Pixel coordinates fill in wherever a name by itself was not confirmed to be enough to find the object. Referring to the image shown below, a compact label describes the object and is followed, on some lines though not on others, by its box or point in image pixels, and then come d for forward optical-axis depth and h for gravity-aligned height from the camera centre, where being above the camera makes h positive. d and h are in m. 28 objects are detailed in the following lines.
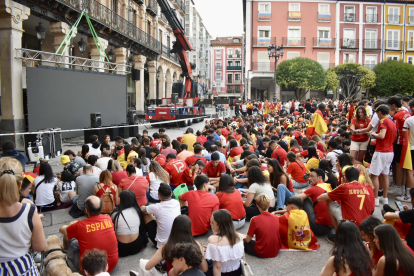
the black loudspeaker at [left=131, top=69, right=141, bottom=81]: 20.55 +2.40
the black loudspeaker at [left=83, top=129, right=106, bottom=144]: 13.05 -0.78
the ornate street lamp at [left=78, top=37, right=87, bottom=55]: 16.06 +3.38
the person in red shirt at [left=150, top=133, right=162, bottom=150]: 9.56 -0.88
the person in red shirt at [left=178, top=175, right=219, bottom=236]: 5.11 -1.42
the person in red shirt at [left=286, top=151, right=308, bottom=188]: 7.62 -1.40
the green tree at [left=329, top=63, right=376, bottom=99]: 37.16 +4.15
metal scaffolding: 12.53 +2.55
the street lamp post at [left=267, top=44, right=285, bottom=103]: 24.63 +4.80
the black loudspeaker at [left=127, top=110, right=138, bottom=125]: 18.65 -0.19
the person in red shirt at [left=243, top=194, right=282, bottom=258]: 4.52 -1.65
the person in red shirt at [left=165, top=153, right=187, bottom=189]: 7.12 -1.22
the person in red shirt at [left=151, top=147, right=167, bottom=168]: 7.83 -1.05
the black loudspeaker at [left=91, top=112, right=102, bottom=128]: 13.31 -0.27
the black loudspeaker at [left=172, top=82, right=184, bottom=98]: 22.72 +1.73
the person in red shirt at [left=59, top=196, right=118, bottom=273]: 4.12 -1.51
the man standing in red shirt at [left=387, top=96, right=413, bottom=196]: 6.95 -0.39
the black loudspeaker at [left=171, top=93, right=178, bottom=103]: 19.22 +0.88
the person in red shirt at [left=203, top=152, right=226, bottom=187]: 7.41 -1.28
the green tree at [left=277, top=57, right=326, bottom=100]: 35.91 +4.26
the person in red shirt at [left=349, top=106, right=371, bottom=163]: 7.93 -0.58
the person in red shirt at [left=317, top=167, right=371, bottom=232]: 4.63 -1.20
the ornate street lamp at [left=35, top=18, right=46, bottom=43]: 13.74 +3.43
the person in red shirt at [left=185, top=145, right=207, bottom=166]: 7.77 -1.06
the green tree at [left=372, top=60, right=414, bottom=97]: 36.44 +3.90
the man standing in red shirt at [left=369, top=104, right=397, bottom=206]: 6.37 -0.71
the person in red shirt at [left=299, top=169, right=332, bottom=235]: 5.27 -1.56
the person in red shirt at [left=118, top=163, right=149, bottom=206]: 5.78 -1.27
